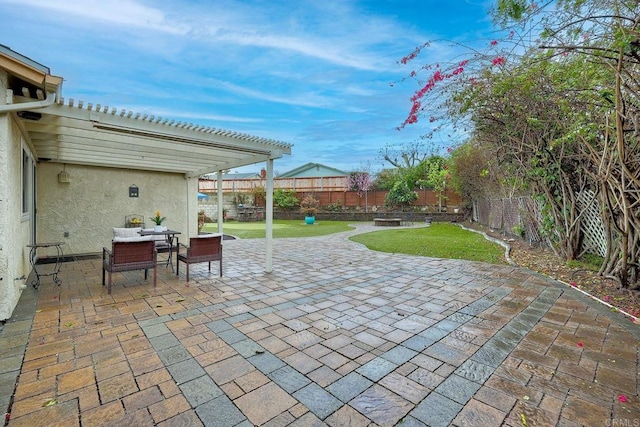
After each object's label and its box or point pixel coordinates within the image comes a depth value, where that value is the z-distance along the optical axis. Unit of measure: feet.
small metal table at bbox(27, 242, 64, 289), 15.84
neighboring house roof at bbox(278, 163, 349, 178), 115.55
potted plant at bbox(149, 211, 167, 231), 25.50
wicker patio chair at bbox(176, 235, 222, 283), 17.47
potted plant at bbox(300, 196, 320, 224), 70.66
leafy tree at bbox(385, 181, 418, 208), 67.88
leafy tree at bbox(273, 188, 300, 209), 72.18
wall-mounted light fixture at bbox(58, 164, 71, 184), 24.13
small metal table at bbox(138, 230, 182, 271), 20.37
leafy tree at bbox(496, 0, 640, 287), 10.74
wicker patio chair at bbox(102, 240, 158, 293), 14.79
